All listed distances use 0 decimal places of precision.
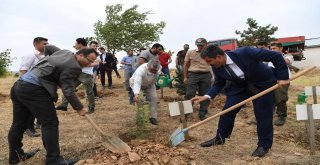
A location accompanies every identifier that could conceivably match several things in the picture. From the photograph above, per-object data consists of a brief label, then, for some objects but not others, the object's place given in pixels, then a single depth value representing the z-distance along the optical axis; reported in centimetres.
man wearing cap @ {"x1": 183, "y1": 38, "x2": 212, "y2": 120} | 731
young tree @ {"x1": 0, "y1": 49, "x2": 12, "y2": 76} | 2531
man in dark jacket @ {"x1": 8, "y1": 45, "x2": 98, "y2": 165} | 421
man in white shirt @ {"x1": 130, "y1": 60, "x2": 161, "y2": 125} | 626
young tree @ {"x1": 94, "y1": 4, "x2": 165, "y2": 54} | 2011
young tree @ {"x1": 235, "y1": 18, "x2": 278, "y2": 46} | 2483
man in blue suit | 455
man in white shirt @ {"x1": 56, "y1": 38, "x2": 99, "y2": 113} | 730
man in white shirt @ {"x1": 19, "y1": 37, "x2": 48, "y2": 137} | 586
